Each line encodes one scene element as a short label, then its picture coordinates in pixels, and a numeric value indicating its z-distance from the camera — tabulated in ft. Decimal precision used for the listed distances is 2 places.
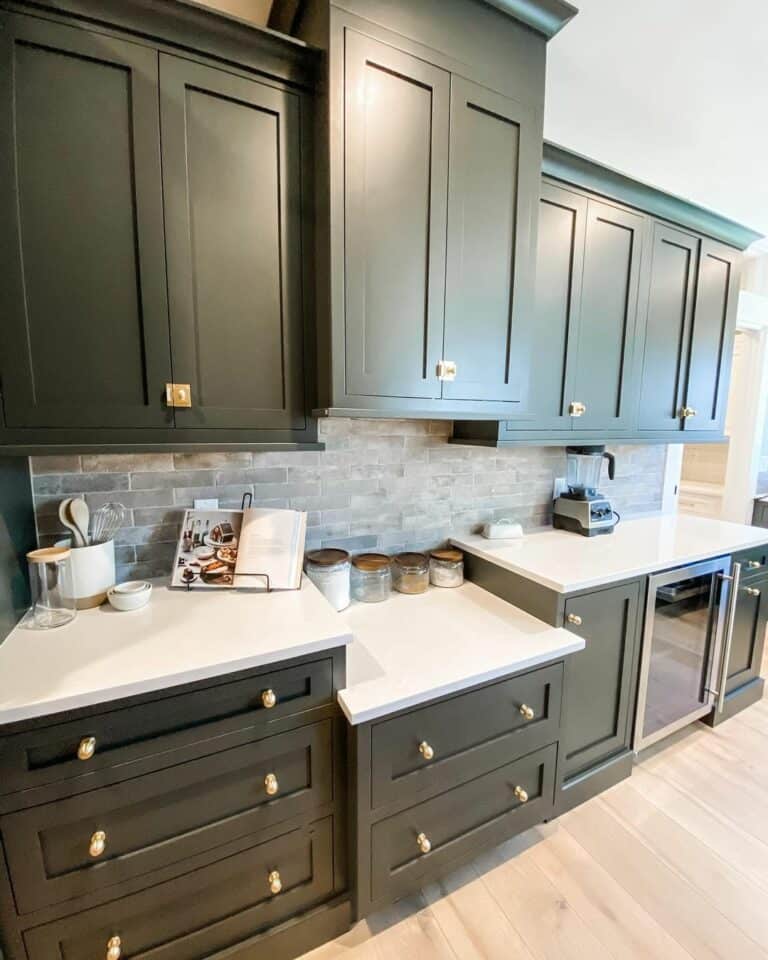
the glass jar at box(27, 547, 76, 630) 3.53
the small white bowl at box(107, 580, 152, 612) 3.91
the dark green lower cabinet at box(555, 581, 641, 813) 5.10
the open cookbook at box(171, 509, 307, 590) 4.41
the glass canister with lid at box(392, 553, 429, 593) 5.68
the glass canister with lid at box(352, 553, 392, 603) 5.36
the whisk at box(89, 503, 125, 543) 4.26
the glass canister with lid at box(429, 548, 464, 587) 5.94
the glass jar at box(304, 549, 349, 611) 4.99
